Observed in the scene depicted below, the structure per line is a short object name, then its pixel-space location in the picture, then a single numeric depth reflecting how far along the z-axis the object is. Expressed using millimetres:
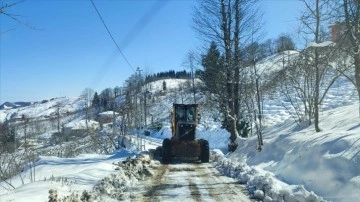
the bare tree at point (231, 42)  26734
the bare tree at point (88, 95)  138962
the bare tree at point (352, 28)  10641
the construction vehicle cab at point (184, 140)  22281
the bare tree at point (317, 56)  11992
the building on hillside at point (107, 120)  73944
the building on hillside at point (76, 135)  60078
